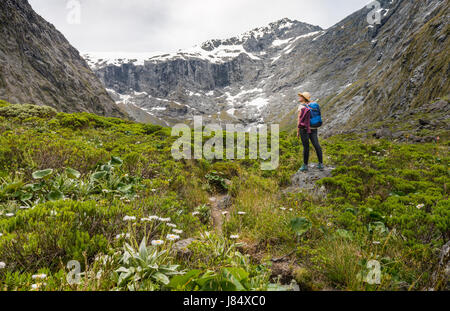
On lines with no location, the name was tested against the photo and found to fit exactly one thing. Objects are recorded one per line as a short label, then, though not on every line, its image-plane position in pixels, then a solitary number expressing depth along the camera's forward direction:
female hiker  6.98
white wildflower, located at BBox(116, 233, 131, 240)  2.61
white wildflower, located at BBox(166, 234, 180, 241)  2.59
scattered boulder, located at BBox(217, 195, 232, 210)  5.61
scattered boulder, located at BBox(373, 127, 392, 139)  16.13
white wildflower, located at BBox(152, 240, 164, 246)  2.37
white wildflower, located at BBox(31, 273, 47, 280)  1.80
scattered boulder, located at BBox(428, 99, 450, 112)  18.54
